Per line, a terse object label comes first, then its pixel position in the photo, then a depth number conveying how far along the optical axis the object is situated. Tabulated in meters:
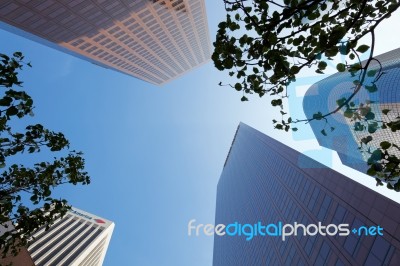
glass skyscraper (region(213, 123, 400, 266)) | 30.28
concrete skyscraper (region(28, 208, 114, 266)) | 89.31
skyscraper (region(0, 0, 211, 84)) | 40.92
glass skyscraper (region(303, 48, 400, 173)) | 109.88
